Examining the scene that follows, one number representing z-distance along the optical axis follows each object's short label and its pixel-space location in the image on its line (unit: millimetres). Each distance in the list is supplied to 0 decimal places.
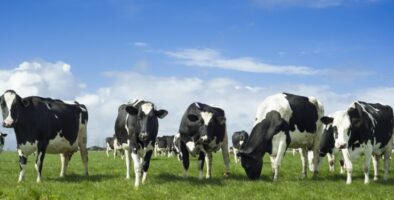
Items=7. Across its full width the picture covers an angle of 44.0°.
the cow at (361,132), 17531
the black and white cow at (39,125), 17250
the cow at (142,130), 16094
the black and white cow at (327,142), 21922
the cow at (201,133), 18453
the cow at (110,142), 53344
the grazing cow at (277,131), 18406
